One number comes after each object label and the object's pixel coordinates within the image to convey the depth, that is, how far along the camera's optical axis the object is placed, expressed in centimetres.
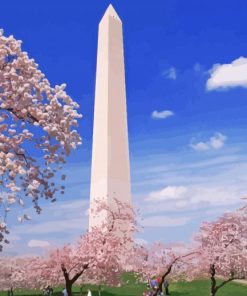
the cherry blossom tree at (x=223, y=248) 2258
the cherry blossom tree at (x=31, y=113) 886
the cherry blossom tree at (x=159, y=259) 2169
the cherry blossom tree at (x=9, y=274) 3314
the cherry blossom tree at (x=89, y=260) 1828
